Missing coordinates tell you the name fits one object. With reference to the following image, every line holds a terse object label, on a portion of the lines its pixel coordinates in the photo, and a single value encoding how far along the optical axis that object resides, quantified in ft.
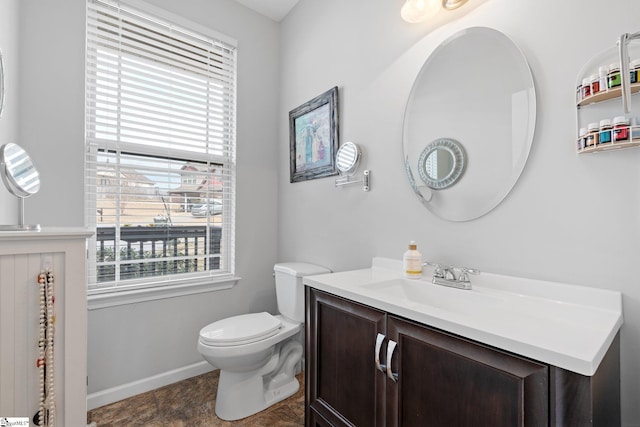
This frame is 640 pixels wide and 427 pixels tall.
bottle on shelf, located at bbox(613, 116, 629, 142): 2.70
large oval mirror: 3.60
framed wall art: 6.22
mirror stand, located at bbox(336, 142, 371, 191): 5.52
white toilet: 5.14
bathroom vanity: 2.08
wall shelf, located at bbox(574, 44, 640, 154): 2.71
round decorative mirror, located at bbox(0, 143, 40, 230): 3.18
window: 5.80
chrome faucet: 3.86
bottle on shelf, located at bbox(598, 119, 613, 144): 2.78
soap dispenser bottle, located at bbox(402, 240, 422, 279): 4.33
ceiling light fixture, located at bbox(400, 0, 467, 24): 4.30
